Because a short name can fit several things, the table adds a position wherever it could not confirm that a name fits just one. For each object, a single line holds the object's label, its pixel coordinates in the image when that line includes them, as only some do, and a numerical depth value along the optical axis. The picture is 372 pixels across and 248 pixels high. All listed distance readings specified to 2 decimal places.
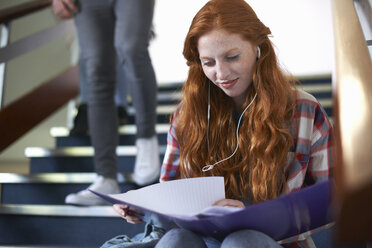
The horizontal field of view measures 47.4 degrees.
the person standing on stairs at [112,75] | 1.41
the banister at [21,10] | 1.72
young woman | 0.85
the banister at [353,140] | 0.31
